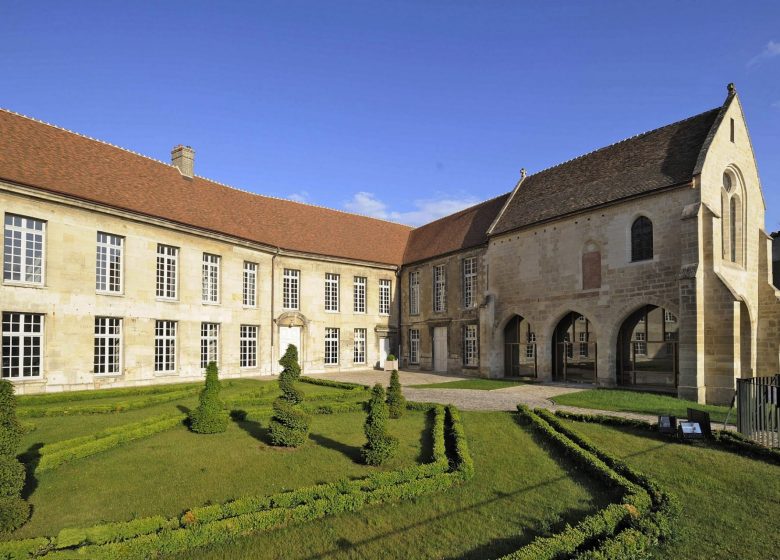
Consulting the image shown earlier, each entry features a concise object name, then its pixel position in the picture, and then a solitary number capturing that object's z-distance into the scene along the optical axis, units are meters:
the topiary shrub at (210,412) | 13.73
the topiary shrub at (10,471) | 7.22
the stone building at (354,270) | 20.06
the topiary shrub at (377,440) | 10.65
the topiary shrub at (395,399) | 16.33
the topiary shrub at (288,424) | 12.02
